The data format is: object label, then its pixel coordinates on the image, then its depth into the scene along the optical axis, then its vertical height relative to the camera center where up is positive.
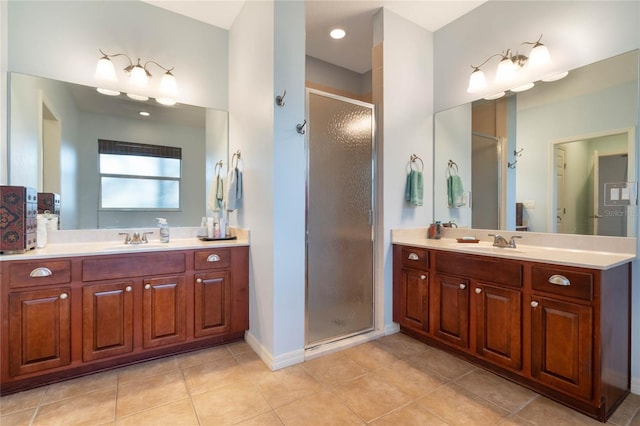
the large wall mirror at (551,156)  1.86 +0.43
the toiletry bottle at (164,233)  2.44 -0.19
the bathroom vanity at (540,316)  1.54 -0.63
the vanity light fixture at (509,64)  2.14 +1.14
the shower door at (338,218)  2.30 -0.06
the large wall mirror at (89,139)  2.10 +0.57
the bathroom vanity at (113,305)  1.75 -0.65
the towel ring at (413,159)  2.81 +0.49
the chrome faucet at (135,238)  2.33 -0.23
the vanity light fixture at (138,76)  2.30 +1.09
